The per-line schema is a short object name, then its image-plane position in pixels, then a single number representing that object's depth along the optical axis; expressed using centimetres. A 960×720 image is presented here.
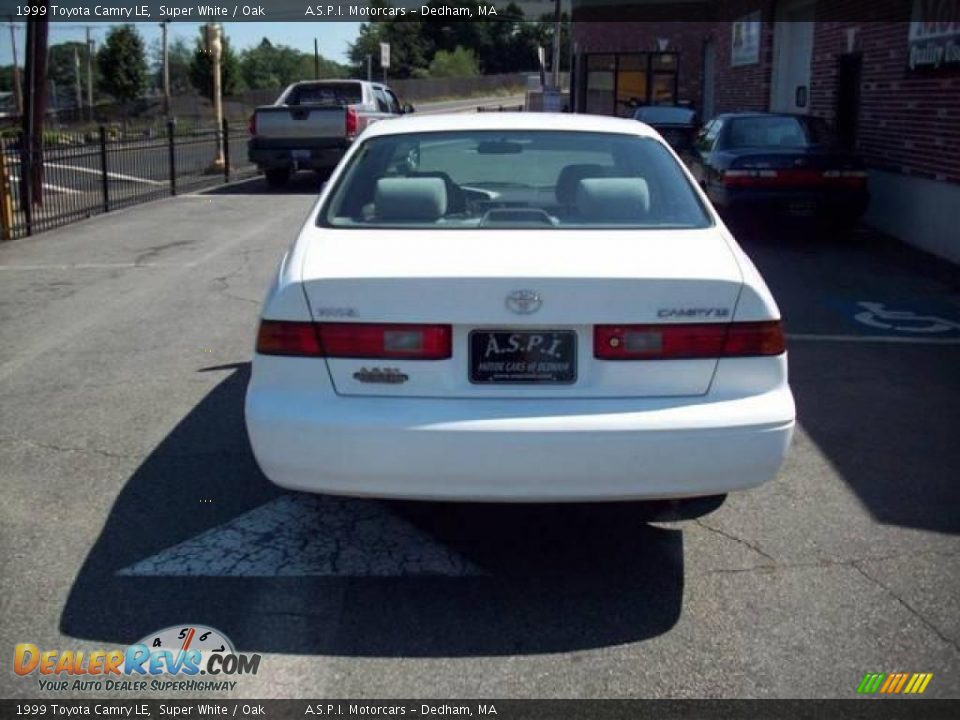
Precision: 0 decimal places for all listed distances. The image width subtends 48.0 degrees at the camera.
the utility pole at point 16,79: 3463
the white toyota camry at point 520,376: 361
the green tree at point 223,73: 6134
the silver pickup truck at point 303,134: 1872
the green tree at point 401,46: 9175
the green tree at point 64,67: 8692
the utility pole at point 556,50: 4028
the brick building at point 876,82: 1208
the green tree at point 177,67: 8501
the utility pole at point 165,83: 4550
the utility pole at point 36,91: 1438
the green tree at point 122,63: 6562
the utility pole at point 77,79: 6248
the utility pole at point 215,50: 2316
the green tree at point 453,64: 9188
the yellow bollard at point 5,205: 1280
